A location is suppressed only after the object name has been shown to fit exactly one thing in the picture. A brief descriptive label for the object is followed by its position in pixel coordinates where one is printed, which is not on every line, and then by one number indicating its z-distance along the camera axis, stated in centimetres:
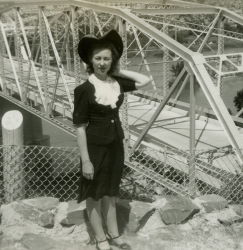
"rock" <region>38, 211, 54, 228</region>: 523
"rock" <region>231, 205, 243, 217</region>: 545
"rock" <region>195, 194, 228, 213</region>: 546
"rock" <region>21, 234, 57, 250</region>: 489
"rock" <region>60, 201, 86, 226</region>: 523
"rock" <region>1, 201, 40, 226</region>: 530
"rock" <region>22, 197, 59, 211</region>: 542
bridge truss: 752
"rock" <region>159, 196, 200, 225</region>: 529
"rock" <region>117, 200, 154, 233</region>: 521
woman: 435
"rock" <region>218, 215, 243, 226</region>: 528
